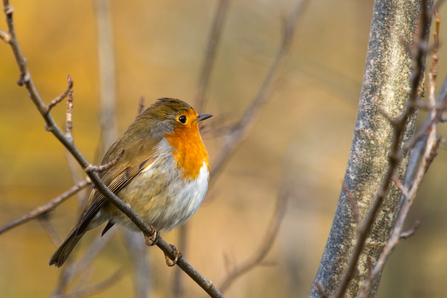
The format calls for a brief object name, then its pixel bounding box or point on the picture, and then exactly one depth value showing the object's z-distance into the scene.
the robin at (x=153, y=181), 6.06
